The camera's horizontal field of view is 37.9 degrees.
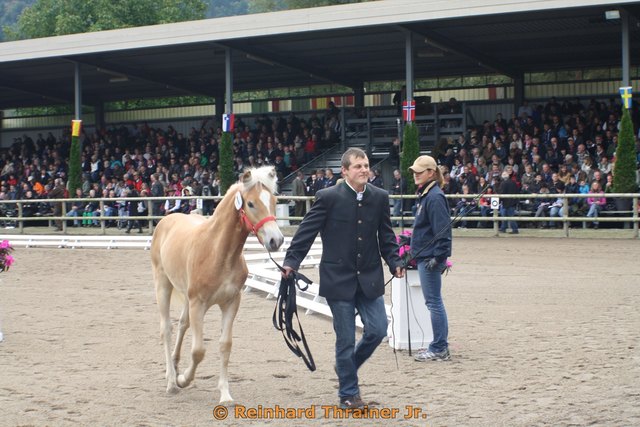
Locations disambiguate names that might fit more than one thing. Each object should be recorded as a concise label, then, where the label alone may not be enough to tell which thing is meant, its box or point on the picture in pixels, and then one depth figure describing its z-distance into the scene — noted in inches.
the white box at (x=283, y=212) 975.0
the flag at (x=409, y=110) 1001.7
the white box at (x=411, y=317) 354.3
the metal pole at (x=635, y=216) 784.9
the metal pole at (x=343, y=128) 1258.6
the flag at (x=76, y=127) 1214.3
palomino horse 269.3
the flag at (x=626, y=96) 874.1
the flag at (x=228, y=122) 1120.2
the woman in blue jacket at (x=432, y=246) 325.7
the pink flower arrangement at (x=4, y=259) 417.1
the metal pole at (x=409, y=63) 1013.2
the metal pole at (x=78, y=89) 1250.0
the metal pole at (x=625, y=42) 892.0
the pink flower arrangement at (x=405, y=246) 346.9
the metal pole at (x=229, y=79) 1131.3
